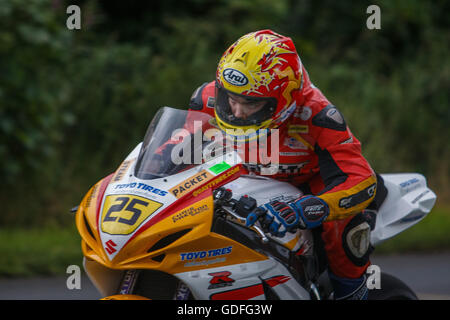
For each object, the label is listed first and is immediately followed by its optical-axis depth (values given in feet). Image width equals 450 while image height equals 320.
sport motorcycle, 22.48
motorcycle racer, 25.02
